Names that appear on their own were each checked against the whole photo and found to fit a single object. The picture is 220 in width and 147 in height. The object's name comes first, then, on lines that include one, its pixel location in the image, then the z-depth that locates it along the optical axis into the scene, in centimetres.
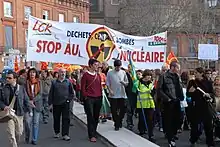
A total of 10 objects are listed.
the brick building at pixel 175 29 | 4534
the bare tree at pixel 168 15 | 3934
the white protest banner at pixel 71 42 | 1270
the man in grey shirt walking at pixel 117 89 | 1102
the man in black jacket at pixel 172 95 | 930
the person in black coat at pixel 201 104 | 953
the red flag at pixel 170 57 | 1799
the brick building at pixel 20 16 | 4567
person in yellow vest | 1046
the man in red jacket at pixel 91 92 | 1028
